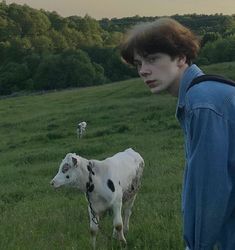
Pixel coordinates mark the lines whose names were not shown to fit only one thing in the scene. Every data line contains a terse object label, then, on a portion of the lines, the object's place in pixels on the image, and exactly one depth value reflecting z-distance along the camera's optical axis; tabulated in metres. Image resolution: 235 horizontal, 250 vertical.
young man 2.76
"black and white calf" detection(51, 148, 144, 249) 7.89
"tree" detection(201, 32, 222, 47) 82.18
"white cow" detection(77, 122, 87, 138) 25.14
